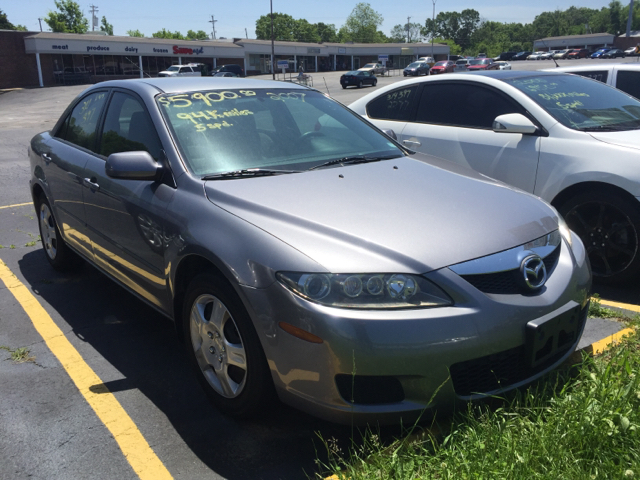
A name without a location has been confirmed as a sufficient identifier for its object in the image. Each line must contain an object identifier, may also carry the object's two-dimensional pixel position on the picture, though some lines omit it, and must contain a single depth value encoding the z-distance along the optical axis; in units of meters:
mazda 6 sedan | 2.27
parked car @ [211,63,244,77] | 49.56
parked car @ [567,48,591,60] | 80.06
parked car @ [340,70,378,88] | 39.56
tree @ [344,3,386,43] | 131.12
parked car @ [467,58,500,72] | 44.55
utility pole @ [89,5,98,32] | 86.38
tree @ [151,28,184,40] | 113.94
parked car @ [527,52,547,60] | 74.44
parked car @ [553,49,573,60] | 80.94
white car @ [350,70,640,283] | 4.21
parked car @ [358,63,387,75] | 58.93
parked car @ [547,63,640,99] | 6.76
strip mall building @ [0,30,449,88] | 46.32
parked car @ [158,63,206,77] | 43.77
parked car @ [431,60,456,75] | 50.67
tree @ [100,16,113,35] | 106.40
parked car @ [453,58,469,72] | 51.78
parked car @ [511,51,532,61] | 83.88
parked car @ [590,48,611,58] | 73.31
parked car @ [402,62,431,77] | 54.28
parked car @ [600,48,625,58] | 64.55
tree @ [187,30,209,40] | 133.25
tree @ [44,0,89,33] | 83.31
